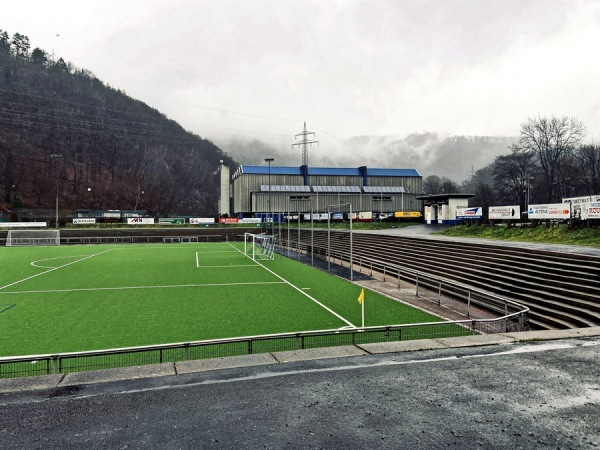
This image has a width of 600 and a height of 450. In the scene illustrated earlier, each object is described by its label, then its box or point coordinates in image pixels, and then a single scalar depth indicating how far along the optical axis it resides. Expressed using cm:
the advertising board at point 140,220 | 6949
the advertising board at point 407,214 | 6911
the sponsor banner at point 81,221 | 6789
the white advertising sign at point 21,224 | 6319
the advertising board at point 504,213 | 2978
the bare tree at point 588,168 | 7231
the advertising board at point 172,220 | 7254
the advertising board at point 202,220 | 7356
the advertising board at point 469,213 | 3719
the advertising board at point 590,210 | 2209
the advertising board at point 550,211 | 2489
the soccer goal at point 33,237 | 5378
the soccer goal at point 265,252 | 3676
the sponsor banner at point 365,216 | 7274
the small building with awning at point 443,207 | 4534
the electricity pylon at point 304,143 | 9100
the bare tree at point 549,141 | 6335
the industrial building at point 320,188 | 9331
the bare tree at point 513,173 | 9100
